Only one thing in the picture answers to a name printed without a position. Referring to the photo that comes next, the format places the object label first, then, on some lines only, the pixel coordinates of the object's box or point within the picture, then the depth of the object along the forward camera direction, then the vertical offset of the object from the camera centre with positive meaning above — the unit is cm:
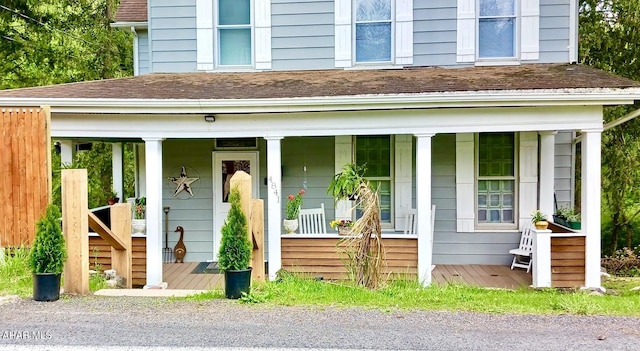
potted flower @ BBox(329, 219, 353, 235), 676 -94
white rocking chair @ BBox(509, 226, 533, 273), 744 -147
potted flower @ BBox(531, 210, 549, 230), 636 -84
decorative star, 857 -35
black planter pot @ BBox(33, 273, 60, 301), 480 -129
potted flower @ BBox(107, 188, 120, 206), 869 -69
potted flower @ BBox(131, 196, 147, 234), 720 -88
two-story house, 646 +75
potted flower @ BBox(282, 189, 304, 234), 704 -80
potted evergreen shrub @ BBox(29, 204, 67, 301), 480 -102
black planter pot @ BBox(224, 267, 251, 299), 489 -129
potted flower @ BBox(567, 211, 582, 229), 668 -87
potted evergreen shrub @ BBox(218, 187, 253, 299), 486 -97
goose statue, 852 -160
